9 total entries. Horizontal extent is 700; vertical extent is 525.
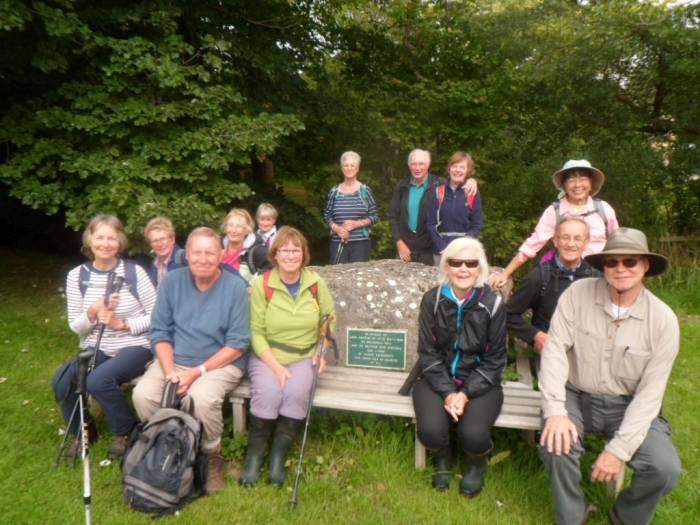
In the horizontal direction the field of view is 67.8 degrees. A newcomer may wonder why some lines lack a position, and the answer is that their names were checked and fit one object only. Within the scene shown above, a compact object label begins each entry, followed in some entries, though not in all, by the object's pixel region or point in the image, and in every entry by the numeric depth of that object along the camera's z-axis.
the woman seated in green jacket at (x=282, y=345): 3.66
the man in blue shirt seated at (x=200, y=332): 3.65
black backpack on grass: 3.22
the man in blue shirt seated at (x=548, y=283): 3.85
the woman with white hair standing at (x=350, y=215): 5.68
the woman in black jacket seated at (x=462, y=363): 3.42
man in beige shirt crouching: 2.93
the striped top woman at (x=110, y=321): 3.85
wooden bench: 3.52
